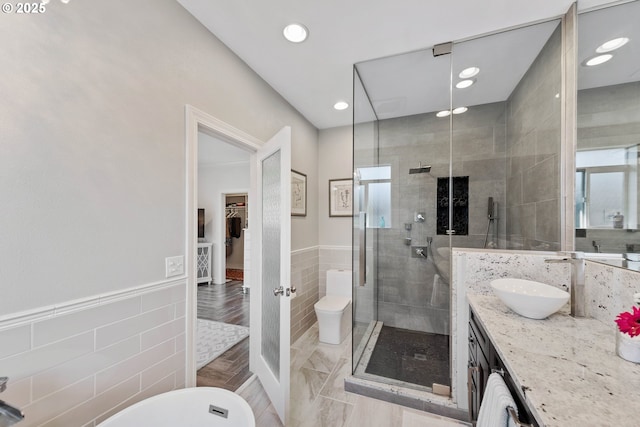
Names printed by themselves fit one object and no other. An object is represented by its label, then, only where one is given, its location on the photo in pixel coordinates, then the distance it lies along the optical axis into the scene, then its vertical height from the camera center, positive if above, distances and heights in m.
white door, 1.65 -0.44
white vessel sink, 1.14 -0.42
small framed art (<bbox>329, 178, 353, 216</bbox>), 3.29 +0.23
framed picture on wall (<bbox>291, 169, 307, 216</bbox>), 2.77 +0.24
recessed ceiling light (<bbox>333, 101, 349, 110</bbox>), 2.73 +1.24
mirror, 1.15 +0.44
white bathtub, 1.05 -0.88
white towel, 0.78 -0.65
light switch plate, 1.38 -0.30
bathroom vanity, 0.62 -0.50
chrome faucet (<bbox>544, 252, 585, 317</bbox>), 1.25 -0.36
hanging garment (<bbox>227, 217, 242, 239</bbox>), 6.57 -0.33
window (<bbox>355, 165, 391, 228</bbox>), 2.82 +0.21
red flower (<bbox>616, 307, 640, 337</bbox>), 0.79 -0.36
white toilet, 2.61 -1.03
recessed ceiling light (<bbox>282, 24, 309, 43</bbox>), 1.65 +1.25
